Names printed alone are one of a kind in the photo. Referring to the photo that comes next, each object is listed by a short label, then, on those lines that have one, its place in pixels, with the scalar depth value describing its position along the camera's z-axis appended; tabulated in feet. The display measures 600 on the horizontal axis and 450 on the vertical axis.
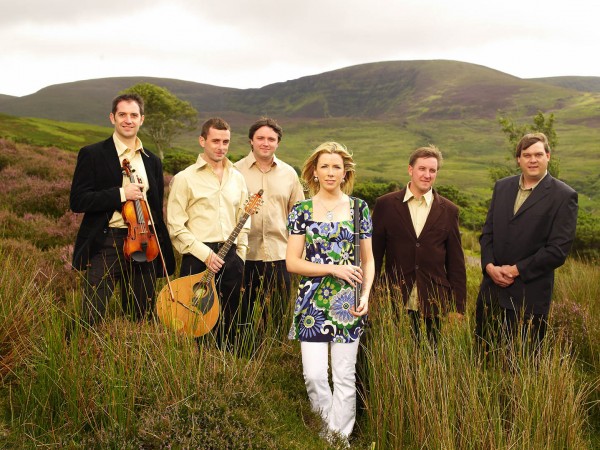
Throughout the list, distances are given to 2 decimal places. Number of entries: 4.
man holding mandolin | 14.56
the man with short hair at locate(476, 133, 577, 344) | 14.20
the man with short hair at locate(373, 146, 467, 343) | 13.94
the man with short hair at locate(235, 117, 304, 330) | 16.62
